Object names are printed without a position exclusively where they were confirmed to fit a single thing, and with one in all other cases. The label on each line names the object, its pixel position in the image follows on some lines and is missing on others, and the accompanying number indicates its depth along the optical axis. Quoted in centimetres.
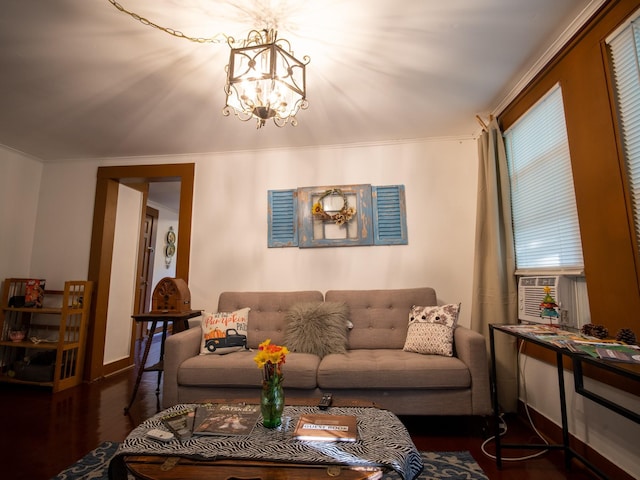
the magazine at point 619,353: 109
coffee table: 96
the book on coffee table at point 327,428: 113
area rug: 153
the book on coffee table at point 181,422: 118
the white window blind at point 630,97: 137
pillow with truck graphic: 233
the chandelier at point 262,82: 138
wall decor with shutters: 294
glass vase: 123
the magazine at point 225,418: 120
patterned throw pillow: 214
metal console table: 105
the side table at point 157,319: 236
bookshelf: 282
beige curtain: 221
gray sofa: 192
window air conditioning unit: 174
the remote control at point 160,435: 113
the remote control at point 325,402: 142
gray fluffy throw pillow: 230
